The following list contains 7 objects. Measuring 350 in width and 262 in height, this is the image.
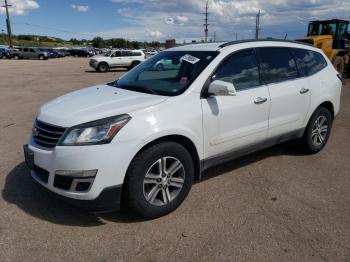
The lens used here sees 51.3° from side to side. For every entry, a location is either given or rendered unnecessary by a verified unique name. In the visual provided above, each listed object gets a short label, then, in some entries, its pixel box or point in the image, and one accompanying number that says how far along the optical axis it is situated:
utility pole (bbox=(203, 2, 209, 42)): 71.94
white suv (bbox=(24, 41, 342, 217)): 3.27
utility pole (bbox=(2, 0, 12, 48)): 69.32
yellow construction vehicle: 16.00
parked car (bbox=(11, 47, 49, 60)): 51.18
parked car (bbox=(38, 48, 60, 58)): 54.41
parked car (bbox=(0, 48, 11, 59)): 51.16
